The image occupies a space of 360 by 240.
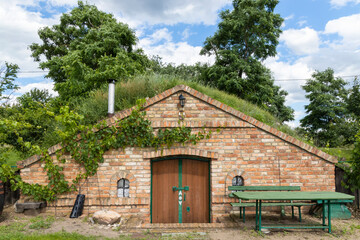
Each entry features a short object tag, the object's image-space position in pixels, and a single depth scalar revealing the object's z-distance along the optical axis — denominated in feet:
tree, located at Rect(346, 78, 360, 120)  78.02
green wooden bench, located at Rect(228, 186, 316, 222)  21.44
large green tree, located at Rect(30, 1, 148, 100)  42.29
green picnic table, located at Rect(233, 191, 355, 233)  17.35
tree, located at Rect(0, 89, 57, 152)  21.04
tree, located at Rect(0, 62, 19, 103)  24.66
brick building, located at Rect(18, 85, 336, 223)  22.40
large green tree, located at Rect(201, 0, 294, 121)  60.59
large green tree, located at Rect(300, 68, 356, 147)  83.92
